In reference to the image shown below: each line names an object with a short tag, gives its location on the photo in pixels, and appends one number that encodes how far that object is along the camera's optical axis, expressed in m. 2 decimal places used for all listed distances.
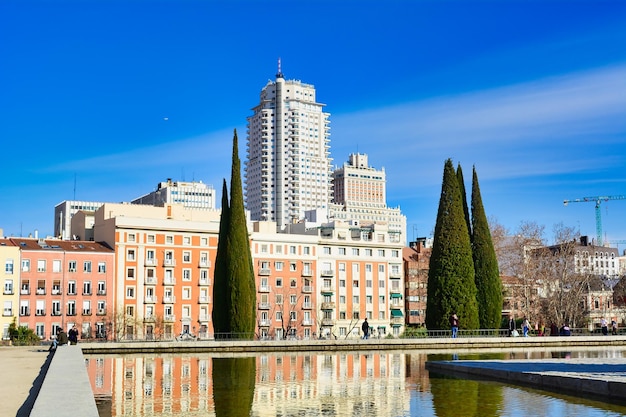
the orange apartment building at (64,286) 82.75
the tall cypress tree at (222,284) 54.66
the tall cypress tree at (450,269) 55.78
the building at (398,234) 113.06
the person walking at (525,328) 56.09
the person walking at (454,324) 50.94
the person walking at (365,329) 55.74
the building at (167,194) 185.50
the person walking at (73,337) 44.10
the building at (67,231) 165.45
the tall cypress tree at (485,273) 59.09
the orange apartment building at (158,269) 87.69
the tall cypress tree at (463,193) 60.00
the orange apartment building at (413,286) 109.69
